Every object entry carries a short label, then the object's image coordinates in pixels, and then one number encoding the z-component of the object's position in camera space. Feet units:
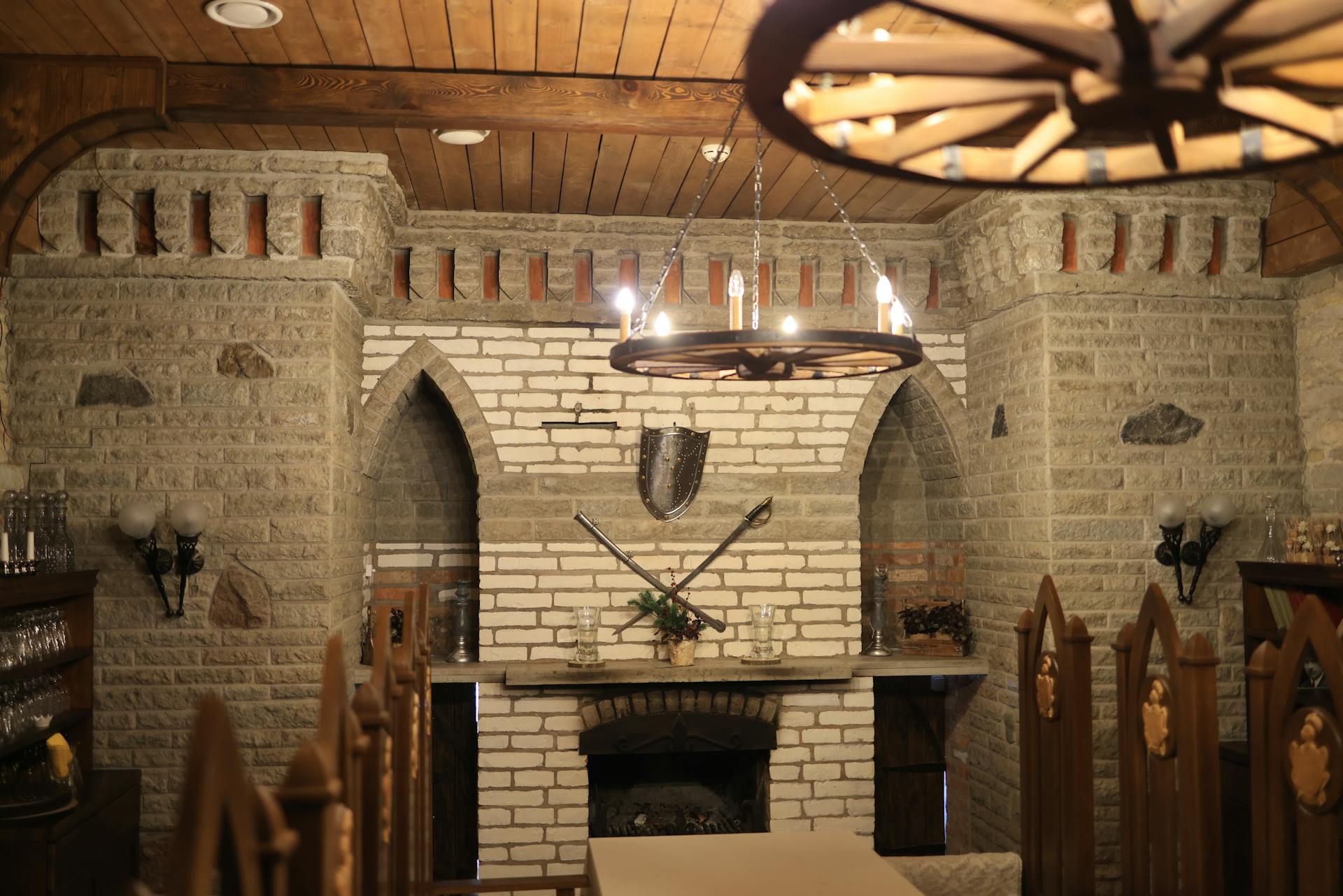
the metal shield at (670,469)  17.34
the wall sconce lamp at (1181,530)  15.01
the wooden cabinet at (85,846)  11.35
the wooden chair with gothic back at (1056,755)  9.29
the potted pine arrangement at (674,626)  16.90
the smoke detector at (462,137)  13.80
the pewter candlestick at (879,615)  17.85
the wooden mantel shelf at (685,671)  16.40
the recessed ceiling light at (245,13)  10.53
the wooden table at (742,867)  8.82
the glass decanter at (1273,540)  14.85
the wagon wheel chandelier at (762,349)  7.97
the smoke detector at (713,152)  14.15
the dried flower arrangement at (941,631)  17.78
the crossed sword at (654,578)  17.25
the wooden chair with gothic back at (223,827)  3.23
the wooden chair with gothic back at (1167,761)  7.86
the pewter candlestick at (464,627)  17.22
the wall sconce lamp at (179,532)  14.08
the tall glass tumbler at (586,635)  16.81
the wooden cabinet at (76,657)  13.24
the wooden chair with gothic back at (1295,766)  6.68
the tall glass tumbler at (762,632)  17.03
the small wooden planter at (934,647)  17.76
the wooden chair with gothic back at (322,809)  4.14
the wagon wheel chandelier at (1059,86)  4.14
